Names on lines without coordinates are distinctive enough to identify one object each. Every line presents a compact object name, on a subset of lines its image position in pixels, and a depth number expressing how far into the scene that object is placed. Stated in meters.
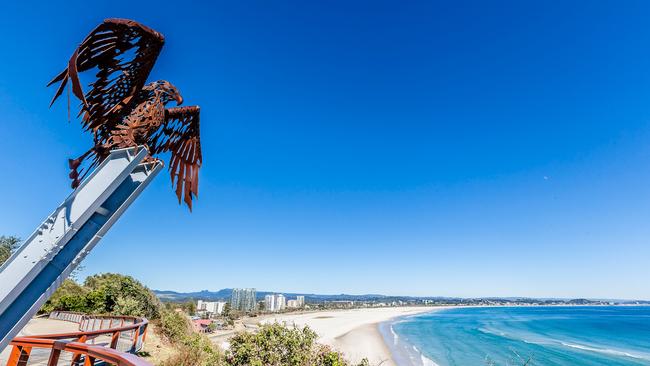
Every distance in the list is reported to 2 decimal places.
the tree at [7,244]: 34.89
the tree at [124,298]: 18.83
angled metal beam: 3.02
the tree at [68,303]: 21.52
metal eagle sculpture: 3.58
